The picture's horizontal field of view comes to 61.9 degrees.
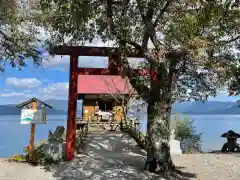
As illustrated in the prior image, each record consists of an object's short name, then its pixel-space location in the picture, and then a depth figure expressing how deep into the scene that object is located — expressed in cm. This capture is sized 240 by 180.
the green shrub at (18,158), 587
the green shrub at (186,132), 1239
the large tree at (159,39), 477
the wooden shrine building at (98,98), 1134
